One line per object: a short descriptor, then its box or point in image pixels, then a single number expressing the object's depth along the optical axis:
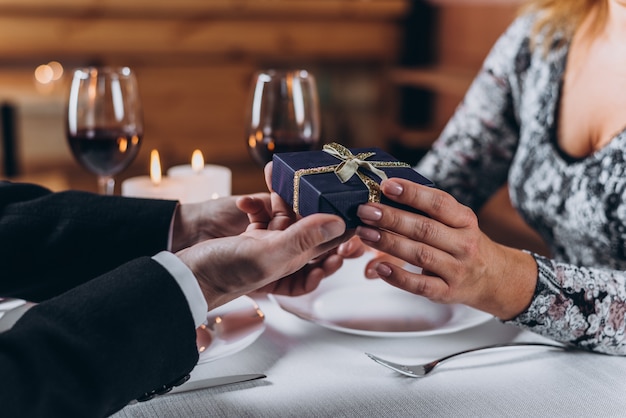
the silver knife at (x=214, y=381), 0.71
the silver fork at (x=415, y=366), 0.74
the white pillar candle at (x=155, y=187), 1.07
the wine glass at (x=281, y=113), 1.10
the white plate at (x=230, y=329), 0.76
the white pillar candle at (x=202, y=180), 1.11
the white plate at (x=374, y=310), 0.84
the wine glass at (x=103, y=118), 1.10
